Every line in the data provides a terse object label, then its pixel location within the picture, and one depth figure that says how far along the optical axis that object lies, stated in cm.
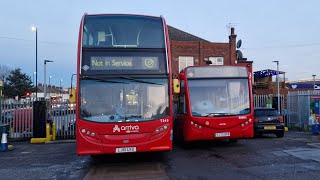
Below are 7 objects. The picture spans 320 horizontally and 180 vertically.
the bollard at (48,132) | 1223
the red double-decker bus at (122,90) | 665
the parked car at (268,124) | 1175
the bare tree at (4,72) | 4845
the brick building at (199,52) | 2416
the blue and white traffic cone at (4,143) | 1018
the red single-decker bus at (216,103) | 874
